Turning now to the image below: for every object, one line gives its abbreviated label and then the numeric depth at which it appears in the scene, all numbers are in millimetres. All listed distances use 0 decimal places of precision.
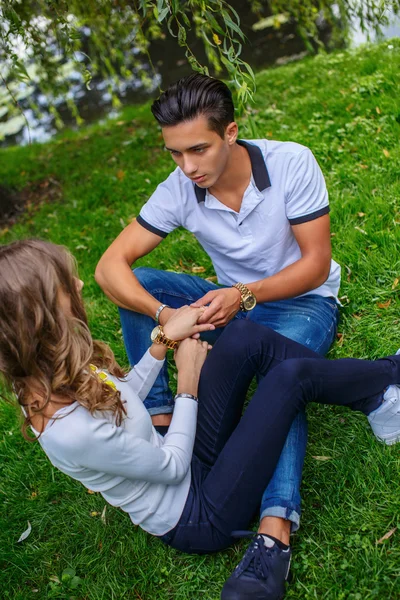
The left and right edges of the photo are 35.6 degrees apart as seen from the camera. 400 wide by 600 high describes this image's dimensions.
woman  1883
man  2695
